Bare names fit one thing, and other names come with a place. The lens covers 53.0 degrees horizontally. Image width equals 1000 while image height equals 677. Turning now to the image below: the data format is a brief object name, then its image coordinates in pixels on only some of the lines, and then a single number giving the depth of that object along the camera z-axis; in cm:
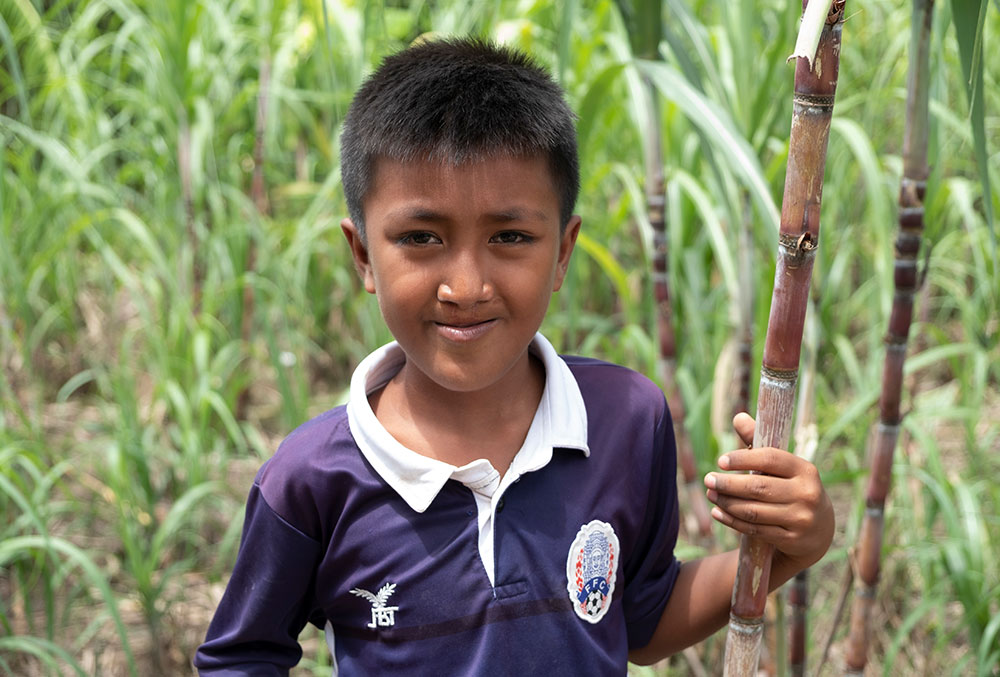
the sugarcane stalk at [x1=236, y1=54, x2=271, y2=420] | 238
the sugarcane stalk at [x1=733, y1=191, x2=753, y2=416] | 127
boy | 84
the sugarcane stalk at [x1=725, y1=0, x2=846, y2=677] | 65
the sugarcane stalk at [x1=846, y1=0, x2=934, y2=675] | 97
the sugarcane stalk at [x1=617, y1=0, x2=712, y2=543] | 123
